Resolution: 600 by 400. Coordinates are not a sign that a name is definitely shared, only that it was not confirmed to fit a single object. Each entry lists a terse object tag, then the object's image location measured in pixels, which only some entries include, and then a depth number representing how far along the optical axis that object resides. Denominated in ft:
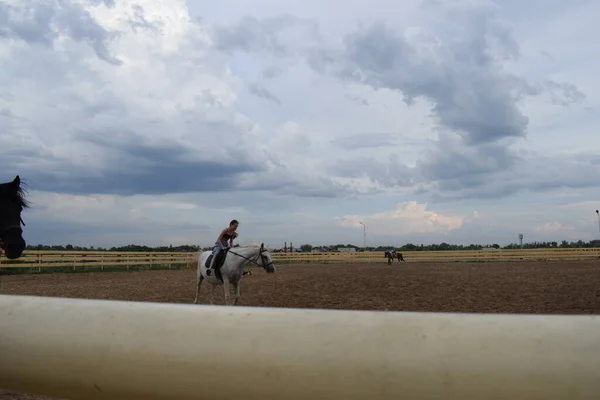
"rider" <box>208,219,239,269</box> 32.94
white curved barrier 3.92
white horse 32.91
